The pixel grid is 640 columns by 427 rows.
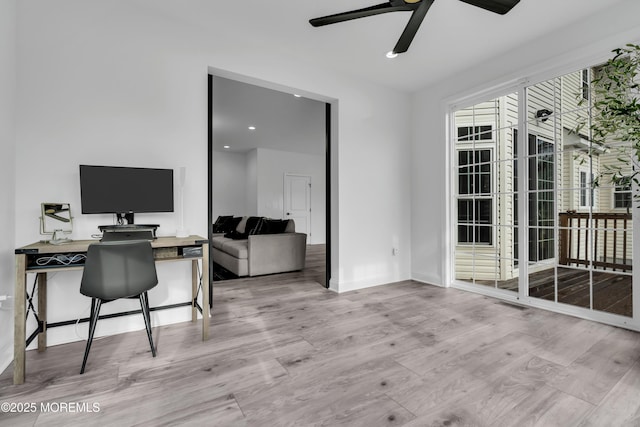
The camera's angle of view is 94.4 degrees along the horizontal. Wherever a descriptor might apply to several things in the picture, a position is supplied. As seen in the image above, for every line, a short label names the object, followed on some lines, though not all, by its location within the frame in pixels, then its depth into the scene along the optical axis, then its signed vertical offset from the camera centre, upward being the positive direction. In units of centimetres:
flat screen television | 225 +18
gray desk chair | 189 -40
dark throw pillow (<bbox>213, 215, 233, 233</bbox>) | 689 -31
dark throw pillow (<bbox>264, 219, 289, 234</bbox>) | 500 -25
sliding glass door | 274 +8
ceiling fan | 187 +133
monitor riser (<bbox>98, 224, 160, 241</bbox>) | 219 -15
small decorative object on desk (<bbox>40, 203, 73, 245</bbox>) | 209 -7
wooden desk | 175 -42
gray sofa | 456 -64
